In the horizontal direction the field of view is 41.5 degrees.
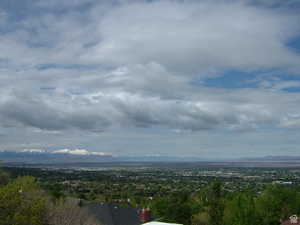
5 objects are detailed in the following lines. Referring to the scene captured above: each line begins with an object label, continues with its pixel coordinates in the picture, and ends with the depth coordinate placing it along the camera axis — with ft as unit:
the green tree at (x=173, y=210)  192.24
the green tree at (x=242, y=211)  163.22
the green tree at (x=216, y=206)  203.72
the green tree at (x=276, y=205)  173.68
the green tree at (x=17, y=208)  78.18
